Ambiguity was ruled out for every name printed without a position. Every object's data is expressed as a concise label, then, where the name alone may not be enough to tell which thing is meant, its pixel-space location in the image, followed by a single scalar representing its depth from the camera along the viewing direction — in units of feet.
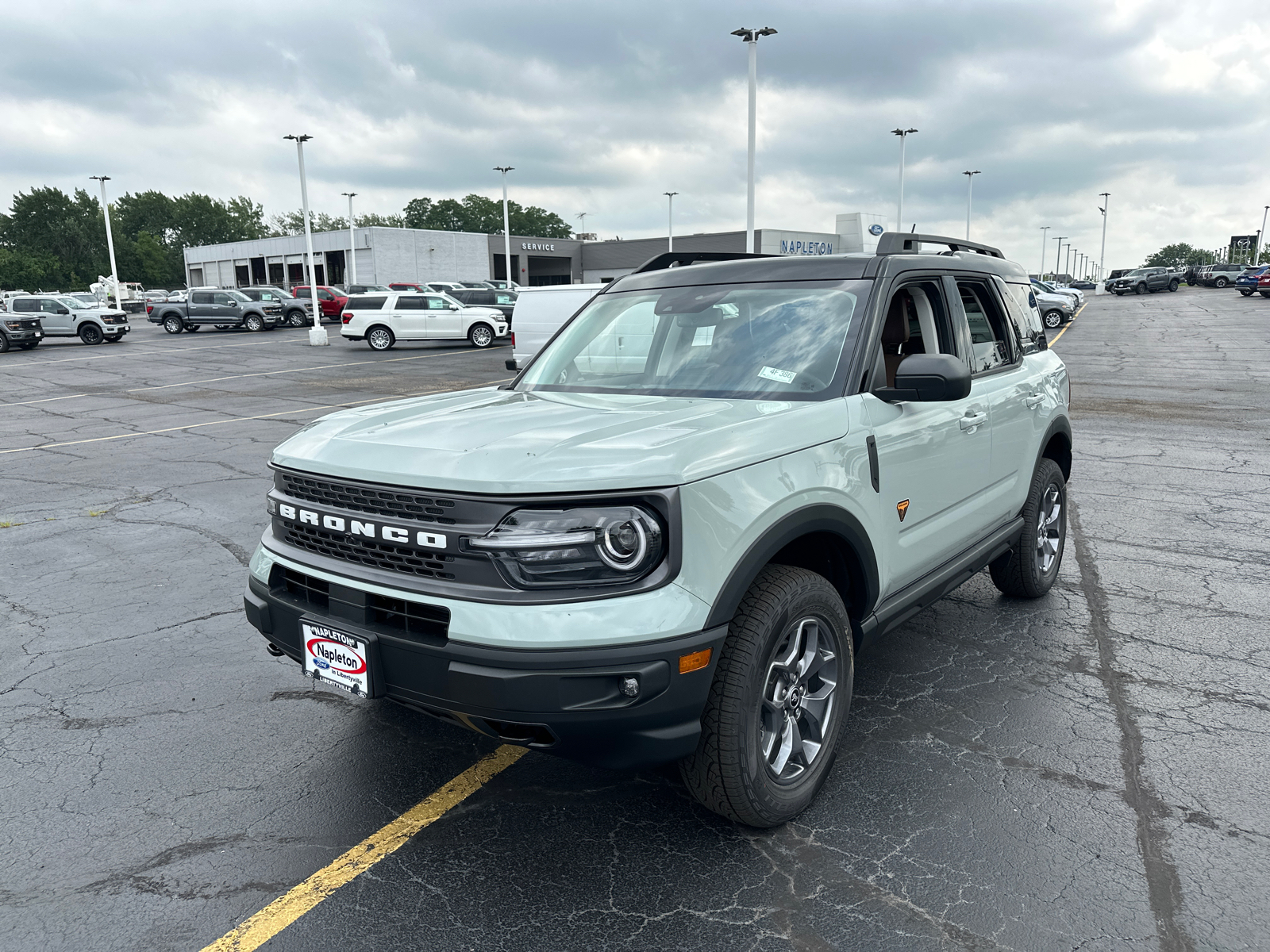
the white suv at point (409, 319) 97.76
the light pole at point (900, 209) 154.92
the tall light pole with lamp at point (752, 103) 84.53
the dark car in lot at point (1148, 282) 199.52
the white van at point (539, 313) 55.11
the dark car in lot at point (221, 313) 130.11
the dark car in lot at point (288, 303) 135.44
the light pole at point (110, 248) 174.24
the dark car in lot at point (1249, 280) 159.74
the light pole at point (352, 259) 200.55
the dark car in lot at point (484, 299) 108.88
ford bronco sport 8.14
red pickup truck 133.08
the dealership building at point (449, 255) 219.00
